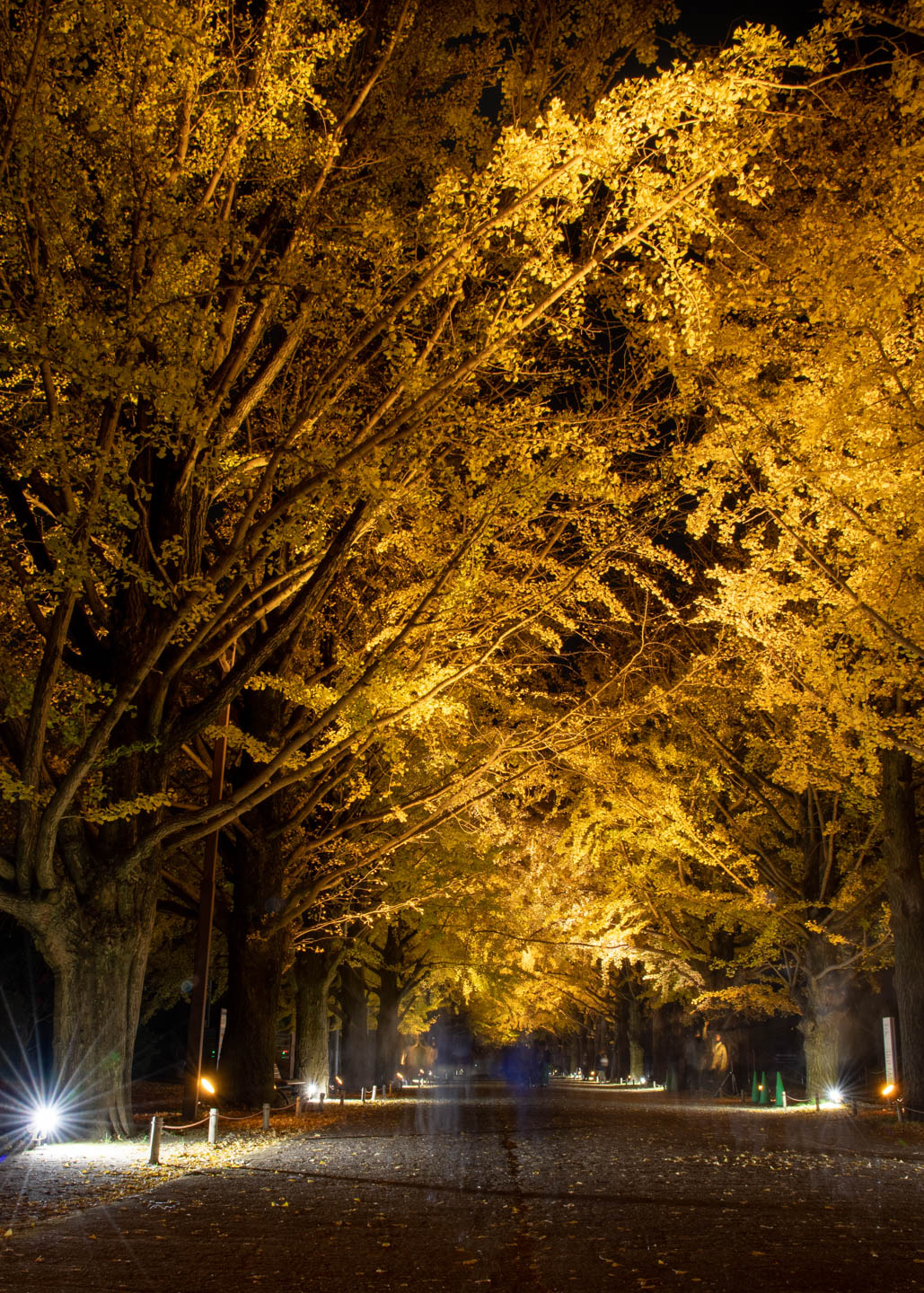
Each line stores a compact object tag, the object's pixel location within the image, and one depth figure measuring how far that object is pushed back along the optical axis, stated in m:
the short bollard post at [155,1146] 9.65
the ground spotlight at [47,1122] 11.00
